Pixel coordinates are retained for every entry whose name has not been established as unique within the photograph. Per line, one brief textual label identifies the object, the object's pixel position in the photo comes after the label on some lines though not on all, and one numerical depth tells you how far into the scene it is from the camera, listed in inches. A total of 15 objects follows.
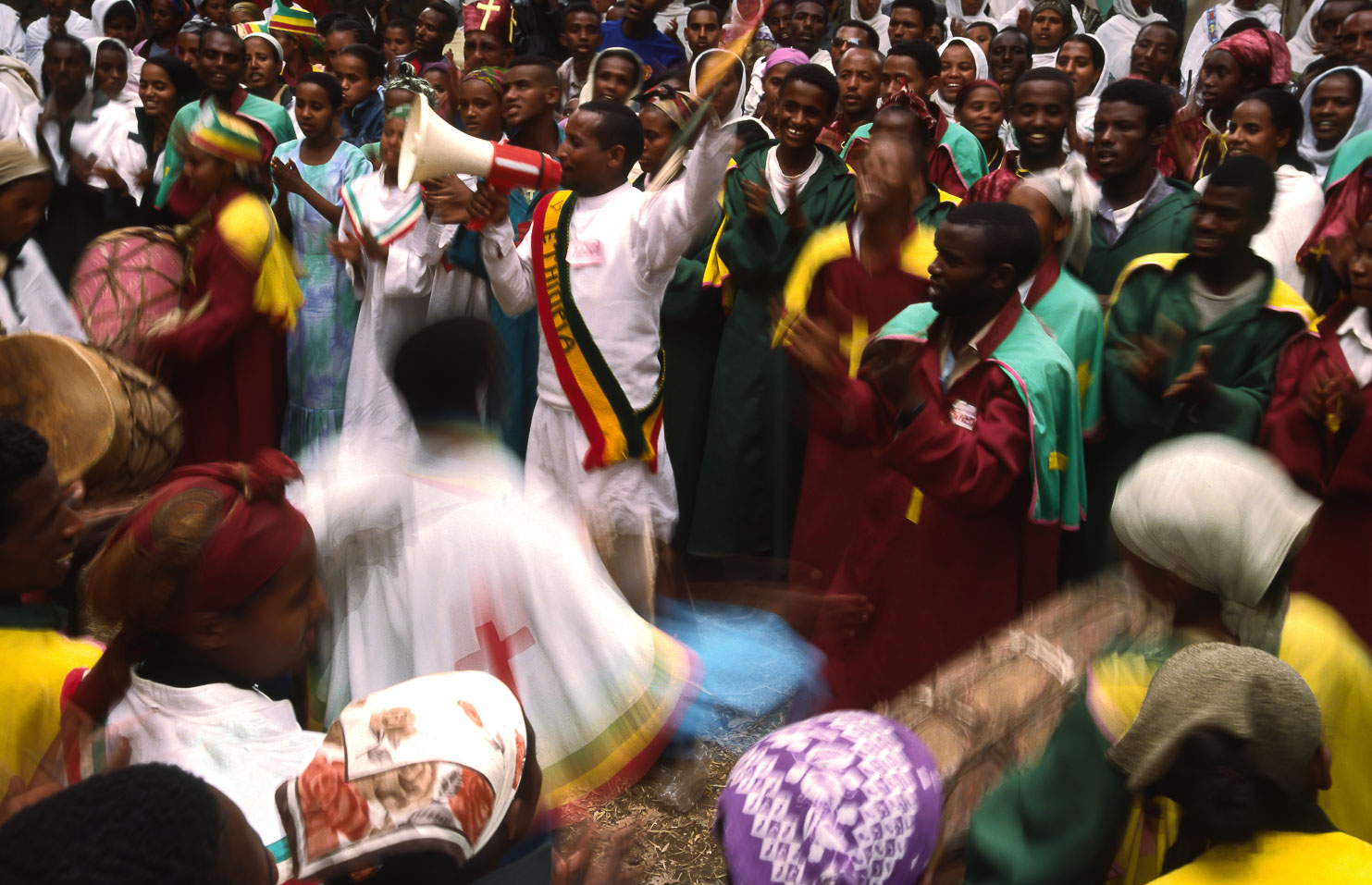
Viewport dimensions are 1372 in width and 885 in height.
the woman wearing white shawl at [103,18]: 398.9
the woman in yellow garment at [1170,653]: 83.9
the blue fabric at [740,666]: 120.6
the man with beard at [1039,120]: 230.5
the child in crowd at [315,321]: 249.9
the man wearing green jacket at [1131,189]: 205.2
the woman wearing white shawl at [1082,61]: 330.0
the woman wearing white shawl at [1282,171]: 219.5
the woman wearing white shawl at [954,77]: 352.5
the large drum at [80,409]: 137.8
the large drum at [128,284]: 186.4
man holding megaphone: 193.6
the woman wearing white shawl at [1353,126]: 278.7
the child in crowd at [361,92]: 320.5
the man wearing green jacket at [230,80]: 310.5
